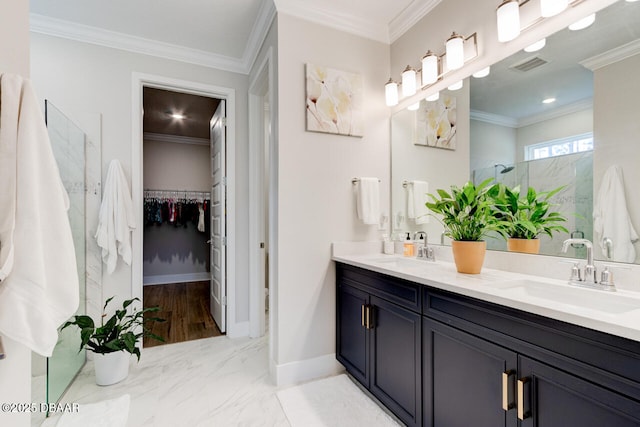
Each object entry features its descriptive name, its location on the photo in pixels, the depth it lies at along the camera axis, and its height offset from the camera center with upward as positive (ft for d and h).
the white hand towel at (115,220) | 7.83 -0.16
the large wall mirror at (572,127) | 4.10 +1.50
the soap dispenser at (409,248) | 7.35 -0.85
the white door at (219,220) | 9.81 -0.21
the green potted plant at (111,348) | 6.66 -3.10
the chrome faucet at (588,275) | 4.00 -0.88
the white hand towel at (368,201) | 7.46 +0.34
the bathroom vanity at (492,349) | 2.84 -1.73
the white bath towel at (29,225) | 2.57 -0.10
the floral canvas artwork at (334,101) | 7.22 +2.88
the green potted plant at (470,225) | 5.17 -0.20
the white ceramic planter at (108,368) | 6.85 -3.62
